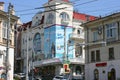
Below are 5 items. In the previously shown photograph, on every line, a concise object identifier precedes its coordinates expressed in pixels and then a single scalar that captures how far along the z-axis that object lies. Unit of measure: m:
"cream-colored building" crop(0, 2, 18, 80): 42.31
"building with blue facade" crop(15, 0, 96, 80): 70.31
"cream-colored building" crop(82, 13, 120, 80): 53.53
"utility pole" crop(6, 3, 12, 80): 32.56
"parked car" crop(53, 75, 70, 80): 54.38
